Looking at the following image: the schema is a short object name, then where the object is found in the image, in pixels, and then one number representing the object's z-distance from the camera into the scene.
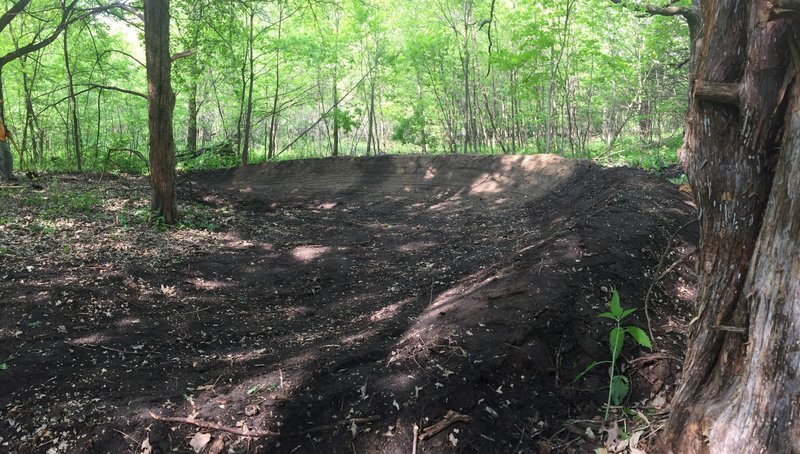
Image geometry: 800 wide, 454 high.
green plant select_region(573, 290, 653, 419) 2.73
